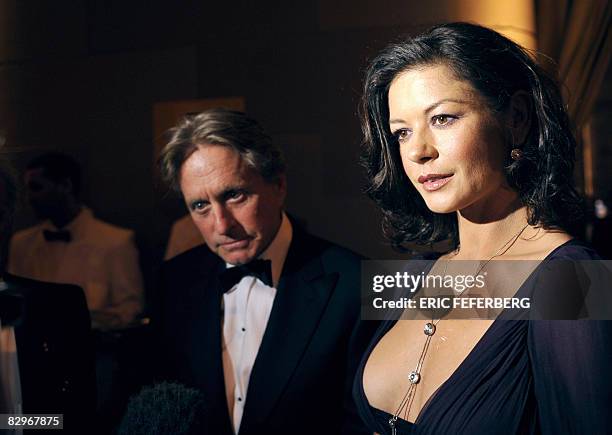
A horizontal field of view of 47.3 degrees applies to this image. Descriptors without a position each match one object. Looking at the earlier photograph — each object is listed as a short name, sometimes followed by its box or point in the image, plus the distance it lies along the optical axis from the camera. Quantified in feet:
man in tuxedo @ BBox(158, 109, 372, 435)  5.31
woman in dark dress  3.77
